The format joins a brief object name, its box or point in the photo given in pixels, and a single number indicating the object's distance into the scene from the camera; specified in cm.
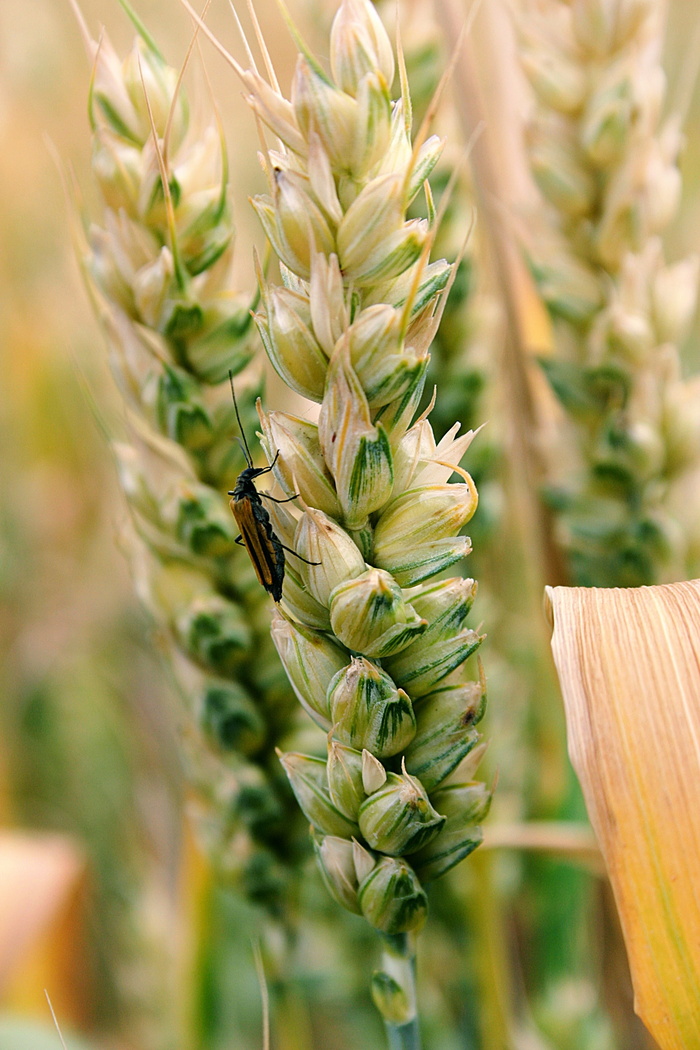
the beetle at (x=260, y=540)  19
